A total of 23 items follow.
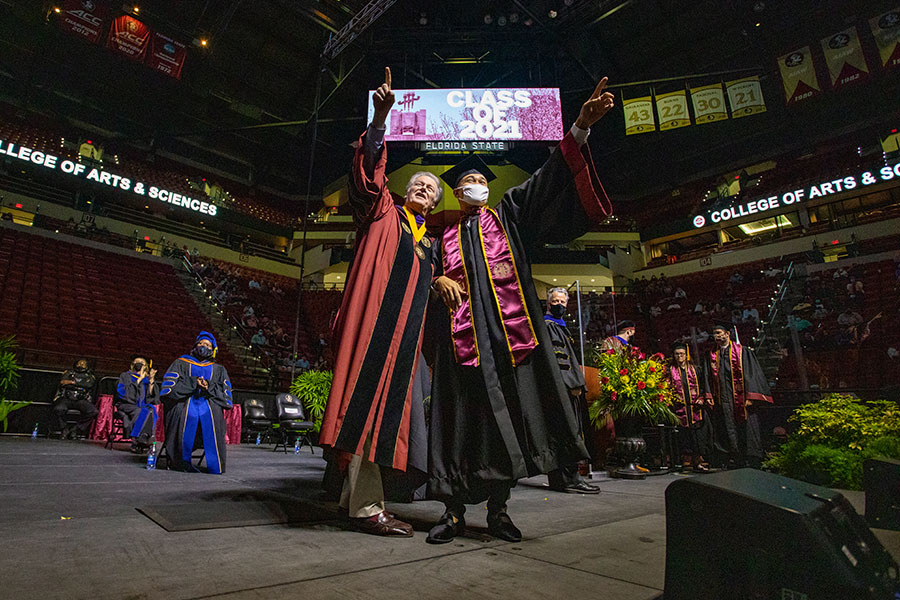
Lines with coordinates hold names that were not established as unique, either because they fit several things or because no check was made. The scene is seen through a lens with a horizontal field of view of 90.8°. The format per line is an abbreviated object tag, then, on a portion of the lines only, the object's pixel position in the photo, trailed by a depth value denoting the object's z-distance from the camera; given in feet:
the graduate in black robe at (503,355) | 6.27
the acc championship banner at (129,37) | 44.09
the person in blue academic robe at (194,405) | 14.37
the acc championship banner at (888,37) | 37.37
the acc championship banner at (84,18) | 41.98
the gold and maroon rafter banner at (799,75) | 40.70
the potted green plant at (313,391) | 28.12
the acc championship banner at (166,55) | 46.20
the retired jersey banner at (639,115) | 45.42
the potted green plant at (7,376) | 23.67
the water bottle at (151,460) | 14.35
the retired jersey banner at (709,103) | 43.29
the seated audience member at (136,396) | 23.72
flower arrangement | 16.56
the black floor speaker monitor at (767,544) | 2.68
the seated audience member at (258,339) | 48.23
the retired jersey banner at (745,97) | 42.39
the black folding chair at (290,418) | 23.71
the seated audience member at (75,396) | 25.09
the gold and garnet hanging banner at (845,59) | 38.83
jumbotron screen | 41.65
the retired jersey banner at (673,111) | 44.01
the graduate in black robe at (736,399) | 19.63
